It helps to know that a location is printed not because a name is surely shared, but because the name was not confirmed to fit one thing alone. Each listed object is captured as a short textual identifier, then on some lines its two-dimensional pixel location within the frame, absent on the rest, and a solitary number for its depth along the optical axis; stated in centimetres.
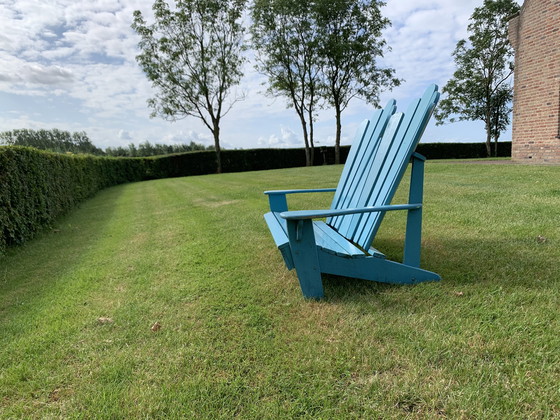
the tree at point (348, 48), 2381
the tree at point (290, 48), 2398
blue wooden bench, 217
